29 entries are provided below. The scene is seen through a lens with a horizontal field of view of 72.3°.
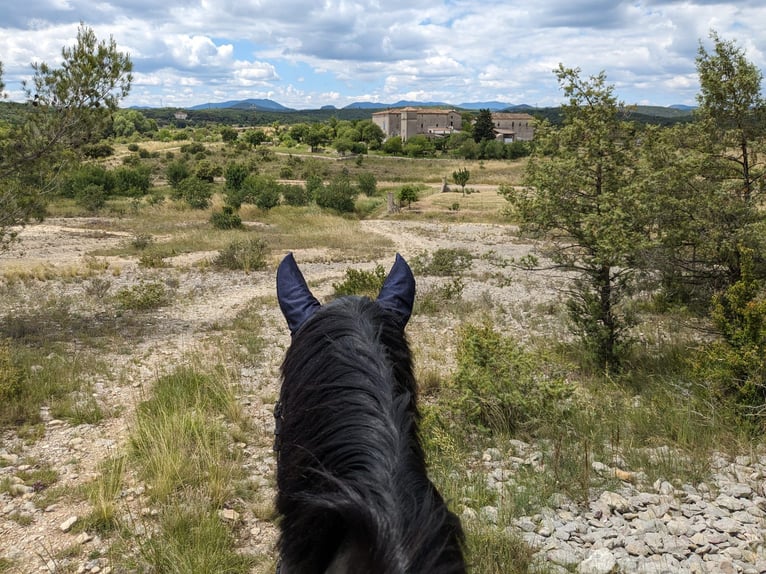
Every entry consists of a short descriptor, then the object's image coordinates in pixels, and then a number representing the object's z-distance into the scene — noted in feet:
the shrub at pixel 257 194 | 89.51
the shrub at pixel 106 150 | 151.35
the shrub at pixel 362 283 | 33.63
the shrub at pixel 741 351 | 14.90
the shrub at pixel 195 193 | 91.71
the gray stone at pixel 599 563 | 8.72
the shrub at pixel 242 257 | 48.60
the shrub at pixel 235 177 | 110.63
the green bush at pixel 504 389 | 15.47
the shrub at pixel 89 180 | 100.73
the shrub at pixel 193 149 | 190.49
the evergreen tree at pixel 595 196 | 18.56
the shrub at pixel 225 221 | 72.84
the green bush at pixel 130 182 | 108.78
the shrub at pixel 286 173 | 153.88
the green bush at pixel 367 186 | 123.13
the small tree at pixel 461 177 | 128.98
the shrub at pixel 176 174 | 121.34
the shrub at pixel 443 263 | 46.98
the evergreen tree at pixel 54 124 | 24.26
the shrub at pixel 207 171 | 132.86
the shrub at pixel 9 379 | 17.72
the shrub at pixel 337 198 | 95.66
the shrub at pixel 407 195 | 106.01
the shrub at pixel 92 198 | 89.61
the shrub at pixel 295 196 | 99.19
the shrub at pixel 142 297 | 34.04
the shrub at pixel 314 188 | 99.04
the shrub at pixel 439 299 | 33.53
